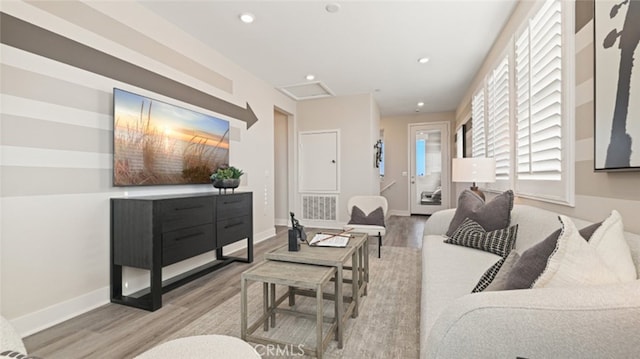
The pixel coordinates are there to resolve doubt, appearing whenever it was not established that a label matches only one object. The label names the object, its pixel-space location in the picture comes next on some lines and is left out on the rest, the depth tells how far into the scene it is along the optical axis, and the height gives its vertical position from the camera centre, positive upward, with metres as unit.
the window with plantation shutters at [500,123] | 2.77 +0.62
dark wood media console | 2.16 -0.47
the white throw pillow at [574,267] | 0.82 -0.27
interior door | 5.52 +0.37
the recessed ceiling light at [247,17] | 2.69 +1.62
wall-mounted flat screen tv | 2.29 +0.36
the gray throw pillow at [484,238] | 2.02 -0.46
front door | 6.91 +0.30
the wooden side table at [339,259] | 1.68 -0.52
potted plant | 3.08 +0.02
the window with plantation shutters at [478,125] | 3.78 +0.79
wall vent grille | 5.51 -0.56
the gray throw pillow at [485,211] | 2.18 -0.28
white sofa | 0.65 -0.37
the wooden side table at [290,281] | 1.47 -0.56
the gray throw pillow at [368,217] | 3.74 -0.53
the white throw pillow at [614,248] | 0.90 -0.24
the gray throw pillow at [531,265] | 0.89 -0.29
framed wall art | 1.13 +0.41
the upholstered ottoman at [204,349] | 0.91 -0.58
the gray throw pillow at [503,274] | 0.99 -0.37
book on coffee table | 2.08 -0.49
